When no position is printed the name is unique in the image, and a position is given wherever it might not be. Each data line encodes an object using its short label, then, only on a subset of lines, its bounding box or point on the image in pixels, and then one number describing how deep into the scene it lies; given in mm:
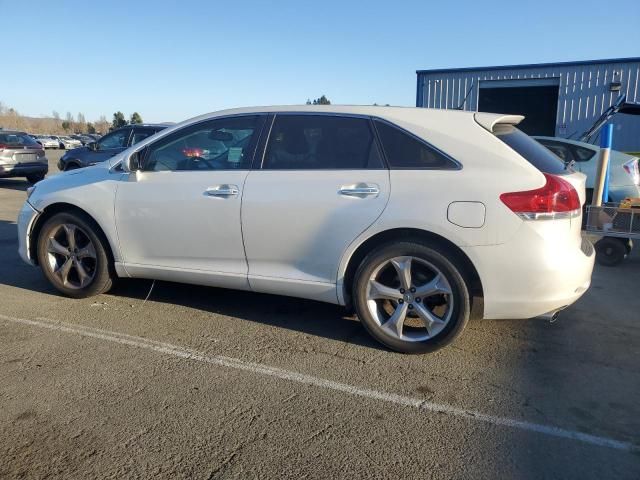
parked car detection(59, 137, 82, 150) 52875
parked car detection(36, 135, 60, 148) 51353
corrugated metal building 17672
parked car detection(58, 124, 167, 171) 12211
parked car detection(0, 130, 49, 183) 14812
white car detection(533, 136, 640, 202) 7543
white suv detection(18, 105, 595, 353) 3613
